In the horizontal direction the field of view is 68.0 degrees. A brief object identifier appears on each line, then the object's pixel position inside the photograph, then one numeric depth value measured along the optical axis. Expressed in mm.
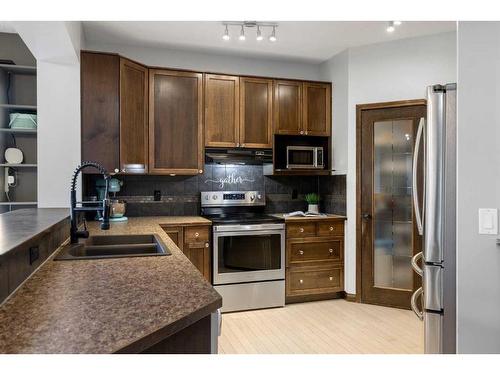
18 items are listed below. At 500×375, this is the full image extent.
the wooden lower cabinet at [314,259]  3945
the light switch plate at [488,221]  1688
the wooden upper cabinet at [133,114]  3428
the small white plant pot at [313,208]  4387
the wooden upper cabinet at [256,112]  4047
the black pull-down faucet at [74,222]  2109
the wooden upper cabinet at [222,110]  3939
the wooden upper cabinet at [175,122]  3746
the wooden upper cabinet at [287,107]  4160
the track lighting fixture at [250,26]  3445
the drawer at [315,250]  3955
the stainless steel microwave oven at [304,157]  4176
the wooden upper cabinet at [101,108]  3309
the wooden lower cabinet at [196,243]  3574
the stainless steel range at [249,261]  3689
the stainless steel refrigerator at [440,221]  1889
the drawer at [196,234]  3617
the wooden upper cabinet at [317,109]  4273
